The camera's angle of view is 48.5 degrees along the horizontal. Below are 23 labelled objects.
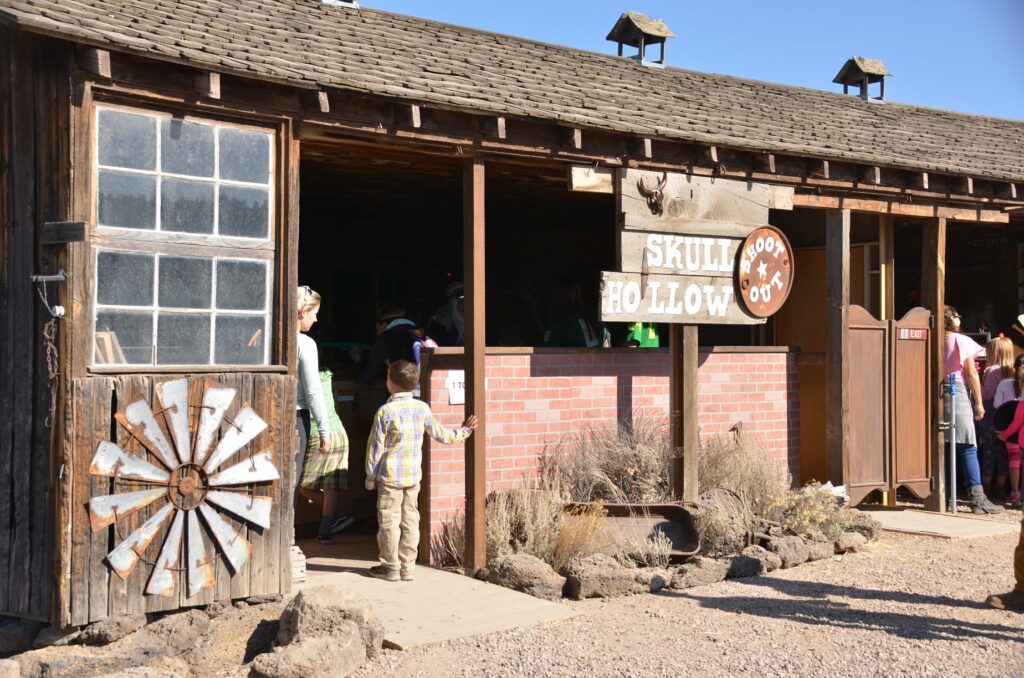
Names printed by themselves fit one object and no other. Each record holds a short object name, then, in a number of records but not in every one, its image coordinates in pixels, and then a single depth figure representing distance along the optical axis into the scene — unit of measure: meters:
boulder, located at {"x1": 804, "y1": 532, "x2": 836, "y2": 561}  8.56
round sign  9.12
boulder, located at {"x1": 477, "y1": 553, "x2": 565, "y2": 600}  7.21
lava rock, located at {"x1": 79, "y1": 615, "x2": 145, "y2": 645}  5.83
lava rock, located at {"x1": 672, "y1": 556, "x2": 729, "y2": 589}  7.66
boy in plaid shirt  7.12
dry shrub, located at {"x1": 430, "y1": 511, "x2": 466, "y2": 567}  7.85
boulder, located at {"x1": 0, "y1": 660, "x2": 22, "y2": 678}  5.51
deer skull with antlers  8.50
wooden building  5.88
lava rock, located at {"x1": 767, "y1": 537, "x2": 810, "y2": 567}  8.35
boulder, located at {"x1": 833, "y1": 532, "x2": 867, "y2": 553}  8.82
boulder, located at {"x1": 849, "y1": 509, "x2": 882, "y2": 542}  9.22
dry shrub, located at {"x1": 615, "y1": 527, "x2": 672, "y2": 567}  7.89
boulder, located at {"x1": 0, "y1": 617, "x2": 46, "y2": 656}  5.92
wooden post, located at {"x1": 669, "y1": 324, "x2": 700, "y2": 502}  8.70
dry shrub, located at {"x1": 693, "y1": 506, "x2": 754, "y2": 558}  8.28
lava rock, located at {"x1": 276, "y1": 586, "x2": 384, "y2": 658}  5.78
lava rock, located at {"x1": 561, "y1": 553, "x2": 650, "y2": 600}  7.24
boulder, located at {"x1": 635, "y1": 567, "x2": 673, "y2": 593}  7.49
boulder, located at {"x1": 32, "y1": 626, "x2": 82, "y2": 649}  5.81
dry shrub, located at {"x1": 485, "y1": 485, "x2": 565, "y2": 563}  7.72
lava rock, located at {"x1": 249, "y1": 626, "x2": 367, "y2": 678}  5.43
